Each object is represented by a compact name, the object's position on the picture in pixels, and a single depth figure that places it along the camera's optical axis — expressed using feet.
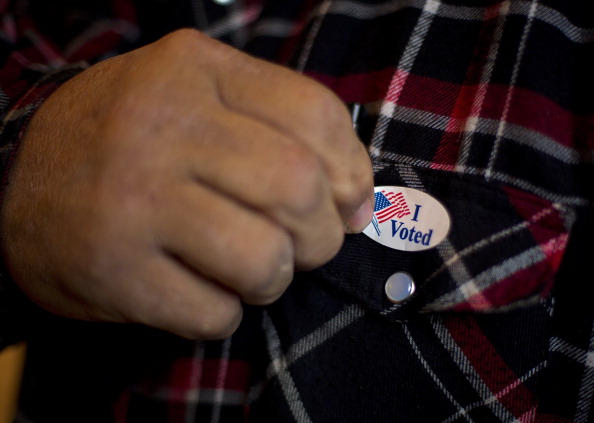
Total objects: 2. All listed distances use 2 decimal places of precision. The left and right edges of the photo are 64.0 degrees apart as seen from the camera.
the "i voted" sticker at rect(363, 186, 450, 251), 1.27
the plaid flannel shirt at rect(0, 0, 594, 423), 1.25
